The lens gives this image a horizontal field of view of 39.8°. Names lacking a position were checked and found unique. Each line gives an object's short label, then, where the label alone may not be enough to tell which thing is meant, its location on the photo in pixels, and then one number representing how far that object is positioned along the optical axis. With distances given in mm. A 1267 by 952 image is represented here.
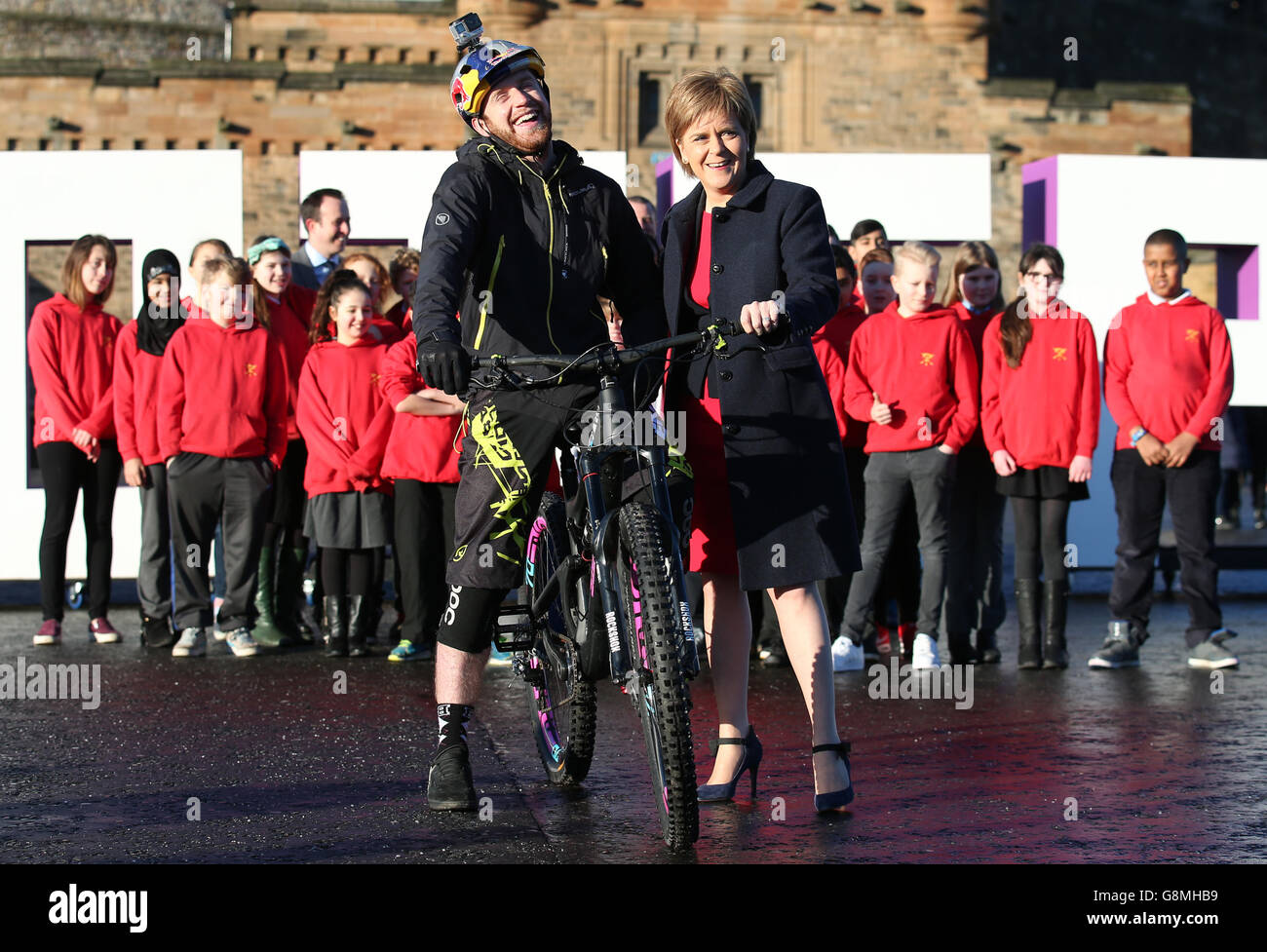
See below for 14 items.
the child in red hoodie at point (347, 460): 8641
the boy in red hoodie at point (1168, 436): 8195
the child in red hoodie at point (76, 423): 8922
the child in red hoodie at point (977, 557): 8266
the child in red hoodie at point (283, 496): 9094
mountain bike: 4250
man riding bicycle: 4824
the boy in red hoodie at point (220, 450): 8633
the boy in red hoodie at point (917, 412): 8016
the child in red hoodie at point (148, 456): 8852
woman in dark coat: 4871
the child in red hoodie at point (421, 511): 8430
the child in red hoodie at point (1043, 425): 8125
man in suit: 9961
